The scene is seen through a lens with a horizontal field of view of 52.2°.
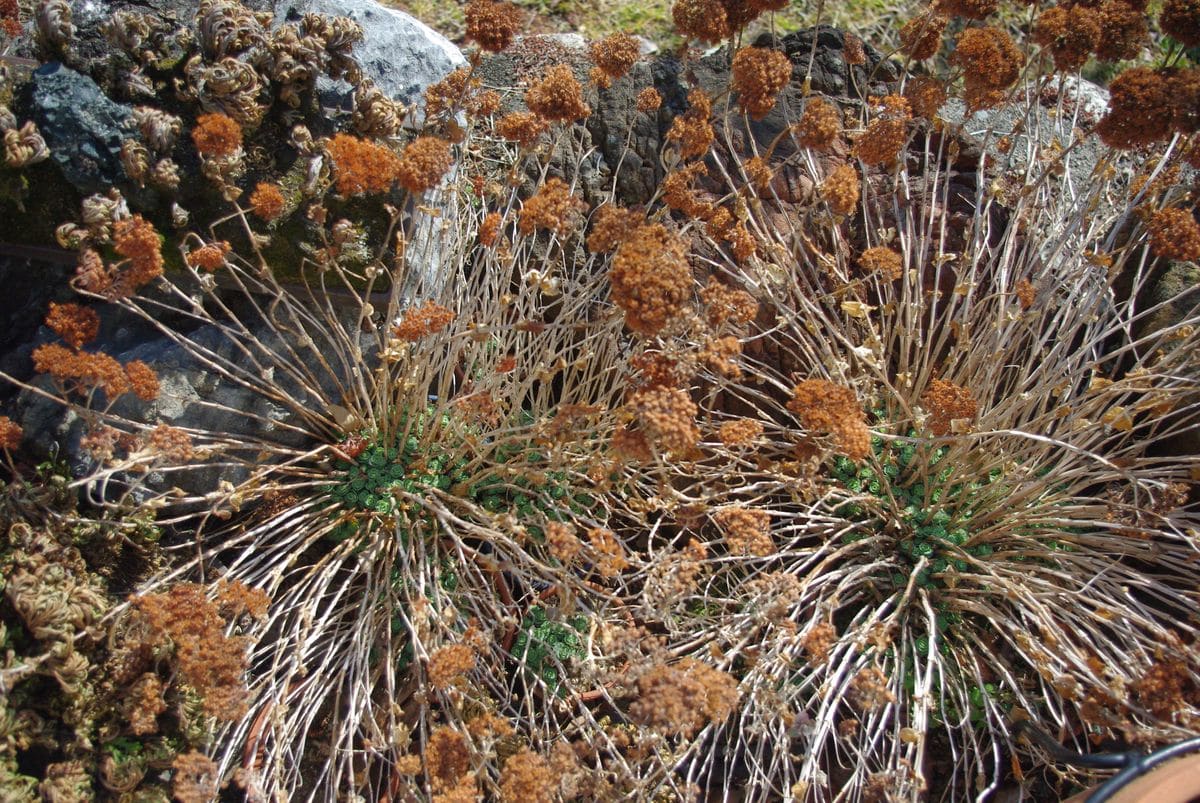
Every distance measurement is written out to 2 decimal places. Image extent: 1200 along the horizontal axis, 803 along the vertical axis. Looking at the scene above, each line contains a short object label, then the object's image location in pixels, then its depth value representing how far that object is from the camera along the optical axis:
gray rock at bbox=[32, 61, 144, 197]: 0.82
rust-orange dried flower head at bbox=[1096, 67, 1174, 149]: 0.74
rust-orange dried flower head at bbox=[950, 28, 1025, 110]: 0.81
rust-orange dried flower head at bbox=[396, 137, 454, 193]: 0.72
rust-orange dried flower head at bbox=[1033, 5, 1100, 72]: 0.77
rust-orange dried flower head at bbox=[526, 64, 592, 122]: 0.76
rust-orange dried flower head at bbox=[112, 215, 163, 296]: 0.71
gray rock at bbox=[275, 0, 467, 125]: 0.94
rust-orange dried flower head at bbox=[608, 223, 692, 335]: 0.66
